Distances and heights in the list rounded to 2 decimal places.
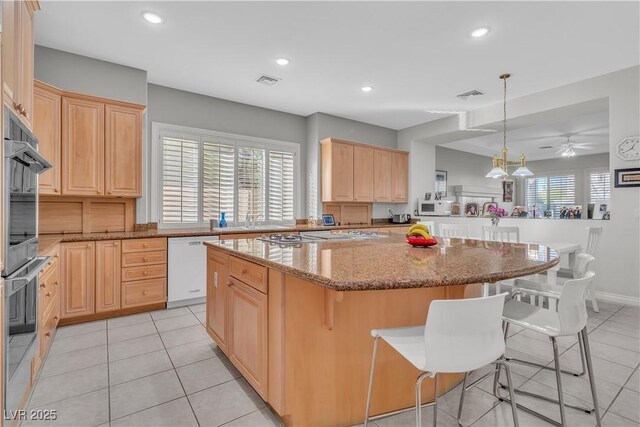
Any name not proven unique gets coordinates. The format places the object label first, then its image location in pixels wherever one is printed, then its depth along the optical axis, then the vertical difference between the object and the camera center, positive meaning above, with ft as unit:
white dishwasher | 11.75 -2.16
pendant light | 13.85 +2.22
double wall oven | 4.77 -0.80
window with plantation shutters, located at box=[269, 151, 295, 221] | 16.83 +1.49
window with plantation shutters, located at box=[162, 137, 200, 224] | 13.65 +1.45
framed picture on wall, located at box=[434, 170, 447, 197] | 24.49 +2.41
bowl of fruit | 7.34 -0.57
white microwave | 19.42 +0.34
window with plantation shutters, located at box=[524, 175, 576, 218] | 29.78 +2.11
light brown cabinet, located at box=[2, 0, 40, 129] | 5.48 +3.13
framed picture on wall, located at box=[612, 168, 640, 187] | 11.68 +1.35
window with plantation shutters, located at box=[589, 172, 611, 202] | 27.84 +2.44
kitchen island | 4.94 -1.82
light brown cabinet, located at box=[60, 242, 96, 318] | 9.87 -2.07
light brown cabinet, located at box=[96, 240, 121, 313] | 10.46 -2.07
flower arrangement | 14.97 +0.08
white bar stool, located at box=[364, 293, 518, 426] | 3.69 -1.47
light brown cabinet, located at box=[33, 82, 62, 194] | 9.46 +2.56
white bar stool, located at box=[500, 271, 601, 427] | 4.74 -1.77
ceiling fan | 22.34 +5.23
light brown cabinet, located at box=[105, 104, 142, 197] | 11.06 +2.19
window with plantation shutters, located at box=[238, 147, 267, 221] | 15.79 +1.53
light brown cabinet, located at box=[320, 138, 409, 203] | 17.13 +2.35
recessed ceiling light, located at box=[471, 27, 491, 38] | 9.36 +5.41
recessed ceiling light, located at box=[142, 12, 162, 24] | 8.68 +5.41
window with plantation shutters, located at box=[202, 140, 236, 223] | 14.73 +1.57
